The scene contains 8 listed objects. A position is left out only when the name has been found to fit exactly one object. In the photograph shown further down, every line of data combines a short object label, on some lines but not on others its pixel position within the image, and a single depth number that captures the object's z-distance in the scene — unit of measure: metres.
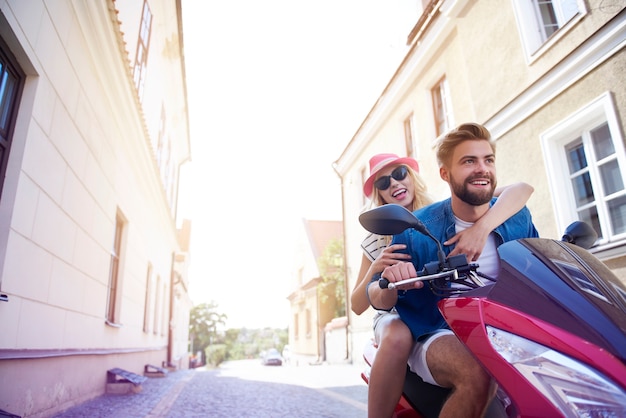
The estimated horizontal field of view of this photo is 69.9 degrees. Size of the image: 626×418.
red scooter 1.12
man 1.72
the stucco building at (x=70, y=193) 3.66
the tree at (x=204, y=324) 74.56
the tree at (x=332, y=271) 23.03
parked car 36.00
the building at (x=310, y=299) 25.81
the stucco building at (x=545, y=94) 6.19
